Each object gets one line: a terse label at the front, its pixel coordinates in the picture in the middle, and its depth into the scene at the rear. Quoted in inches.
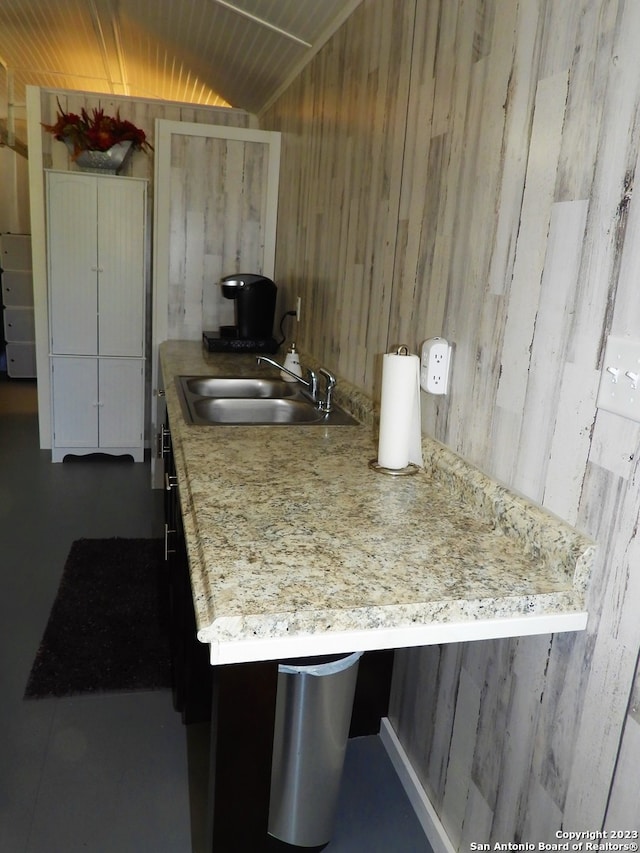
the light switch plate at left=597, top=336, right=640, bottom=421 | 36.4
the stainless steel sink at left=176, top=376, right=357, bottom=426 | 82.7
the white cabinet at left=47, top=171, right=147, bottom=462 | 152.9
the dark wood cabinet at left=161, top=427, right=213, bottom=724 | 67.2
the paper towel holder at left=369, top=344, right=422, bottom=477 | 59.2
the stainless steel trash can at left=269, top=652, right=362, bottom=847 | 51.8
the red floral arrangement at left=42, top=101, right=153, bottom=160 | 150.4
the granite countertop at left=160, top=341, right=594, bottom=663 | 34.8
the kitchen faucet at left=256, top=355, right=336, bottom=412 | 82.2
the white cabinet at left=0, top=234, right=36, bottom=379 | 274.1
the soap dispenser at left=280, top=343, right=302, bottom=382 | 95.5
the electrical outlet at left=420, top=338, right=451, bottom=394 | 59.7
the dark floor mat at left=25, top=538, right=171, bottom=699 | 82.3
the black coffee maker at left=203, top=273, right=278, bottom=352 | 125.4
